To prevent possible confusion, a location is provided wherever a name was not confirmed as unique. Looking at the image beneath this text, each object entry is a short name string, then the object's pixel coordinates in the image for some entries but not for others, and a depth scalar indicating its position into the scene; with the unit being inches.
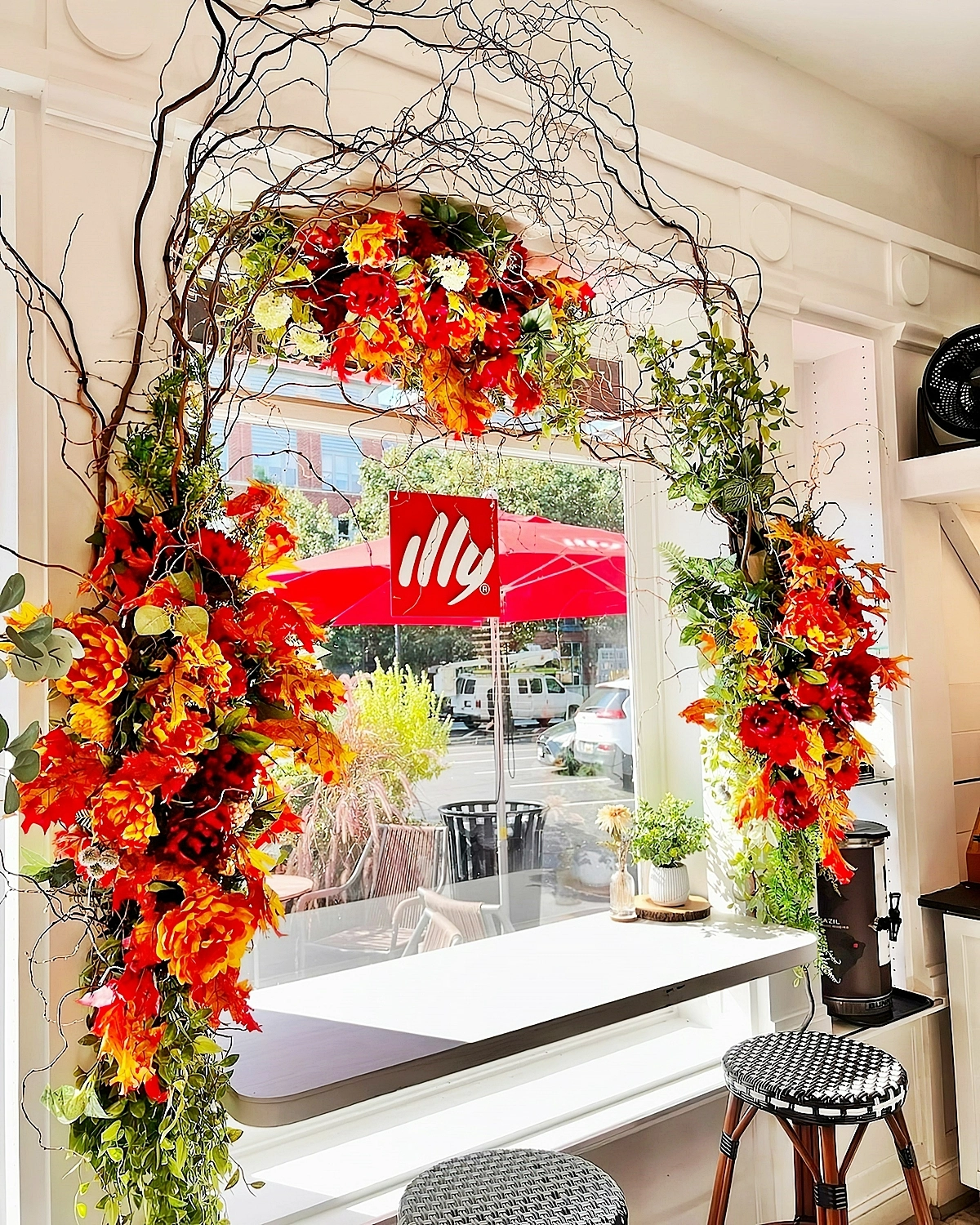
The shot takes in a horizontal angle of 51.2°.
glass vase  94.3
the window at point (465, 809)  82.6
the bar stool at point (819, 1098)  71.3
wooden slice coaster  92.3
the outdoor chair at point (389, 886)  83.7
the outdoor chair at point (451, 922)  88.0
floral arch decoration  50.5
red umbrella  83.2
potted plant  93.4
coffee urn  98.3
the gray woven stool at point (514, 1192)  58.7
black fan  104.5
